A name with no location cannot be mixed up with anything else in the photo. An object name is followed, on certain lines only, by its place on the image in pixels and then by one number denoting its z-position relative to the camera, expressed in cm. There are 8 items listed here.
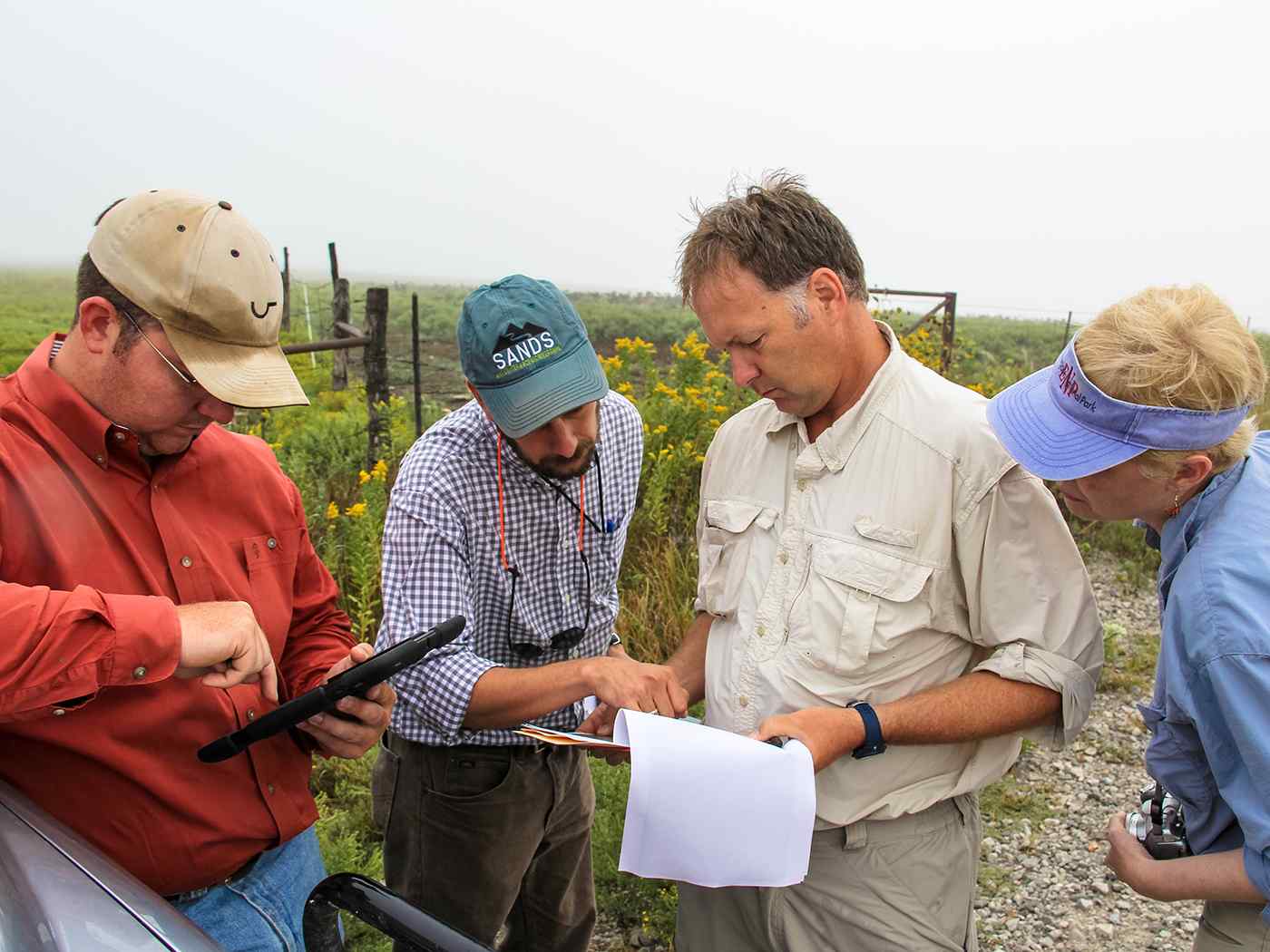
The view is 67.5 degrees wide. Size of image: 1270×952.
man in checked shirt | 209
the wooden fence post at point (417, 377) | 722
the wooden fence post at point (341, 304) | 1059
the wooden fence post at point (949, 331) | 943
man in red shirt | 159
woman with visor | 147
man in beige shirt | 181
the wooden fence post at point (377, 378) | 660
